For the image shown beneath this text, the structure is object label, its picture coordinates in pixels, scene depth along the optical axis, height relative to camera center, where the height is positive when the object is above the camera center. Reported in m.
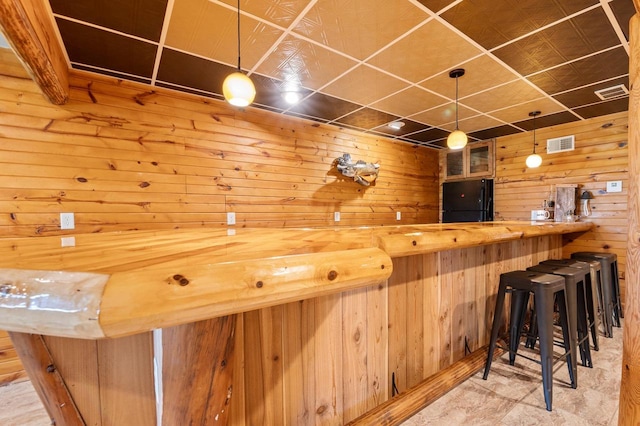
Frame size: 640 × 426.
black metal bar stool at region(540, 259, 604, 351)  2.24 -0.72
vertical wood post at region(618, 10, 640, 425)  1.17 -0.29
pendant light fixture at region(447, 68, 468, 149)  2.92 +0.72
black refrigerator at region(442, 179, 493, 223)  4.86 +0.11
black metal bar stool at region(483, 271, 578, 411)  1.68 -0.71
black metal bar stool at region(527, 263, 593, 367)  1.97 -0.75
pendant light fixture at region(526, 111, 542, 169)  3.75 +0.63
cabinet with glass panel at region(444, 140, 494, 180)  5.02 +0.87
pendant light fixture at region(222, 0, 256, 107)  1.79 +0.81
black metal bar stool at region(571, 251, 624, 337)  2.71 -0.84
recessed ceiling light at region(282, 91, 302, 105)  3.08 +1.31
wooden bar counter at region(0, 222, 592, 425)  0.46 -0.34
